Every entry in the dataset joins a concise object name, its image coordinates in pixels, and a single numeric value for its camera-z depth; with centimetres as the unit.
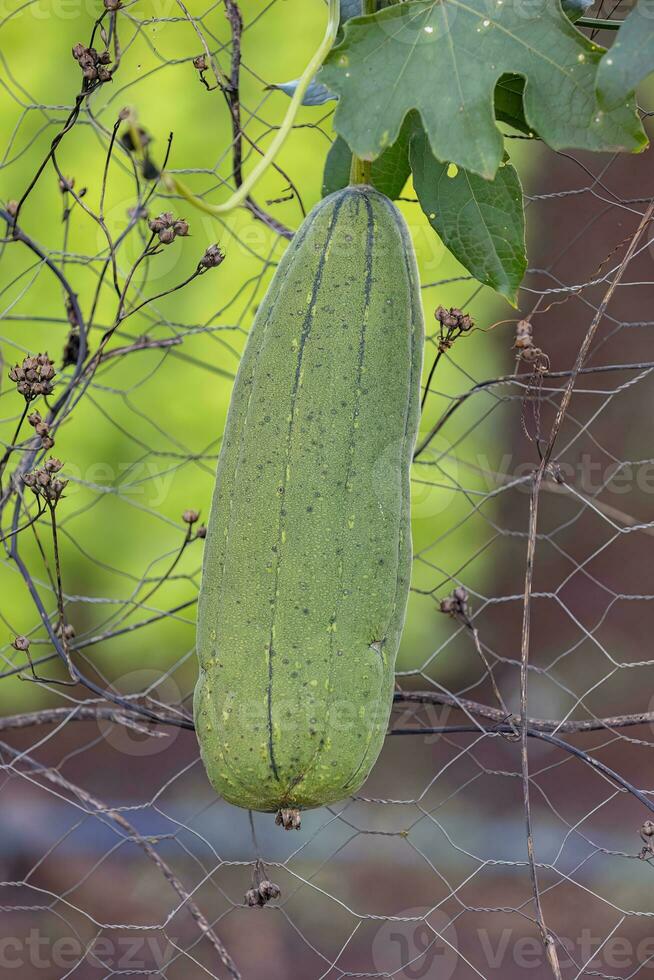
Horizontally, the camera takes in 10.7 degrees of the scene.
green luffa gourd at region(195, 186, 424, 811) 152
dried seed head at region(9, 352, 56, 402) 158
